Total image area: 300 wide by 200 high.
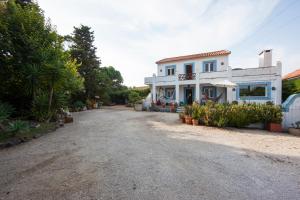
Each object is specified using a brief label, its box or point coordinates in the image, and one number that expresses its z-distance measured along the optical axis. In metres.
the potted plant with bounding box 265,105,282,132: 8.32
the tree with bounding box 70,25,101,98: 19.62
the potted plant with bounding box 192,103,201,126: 9.53
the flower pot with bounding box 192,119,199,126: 9.52
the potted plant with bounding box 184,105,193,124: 9.95
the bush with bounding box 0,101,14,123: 6.12
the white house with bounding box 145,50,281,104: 14.09
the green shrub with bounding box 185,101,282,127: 8.52
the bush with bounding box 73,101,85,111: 17.30
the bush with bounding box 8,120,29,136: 5.71
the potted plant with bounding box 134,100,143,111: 18.47
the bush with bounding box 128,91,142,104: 22.03
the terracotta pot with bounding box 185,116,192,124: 9.92
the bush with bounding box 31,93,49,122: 8.48
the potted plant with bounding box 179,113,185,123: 10.56
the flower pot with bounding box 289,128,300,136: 7.60
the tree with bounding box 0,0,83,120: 8.05
